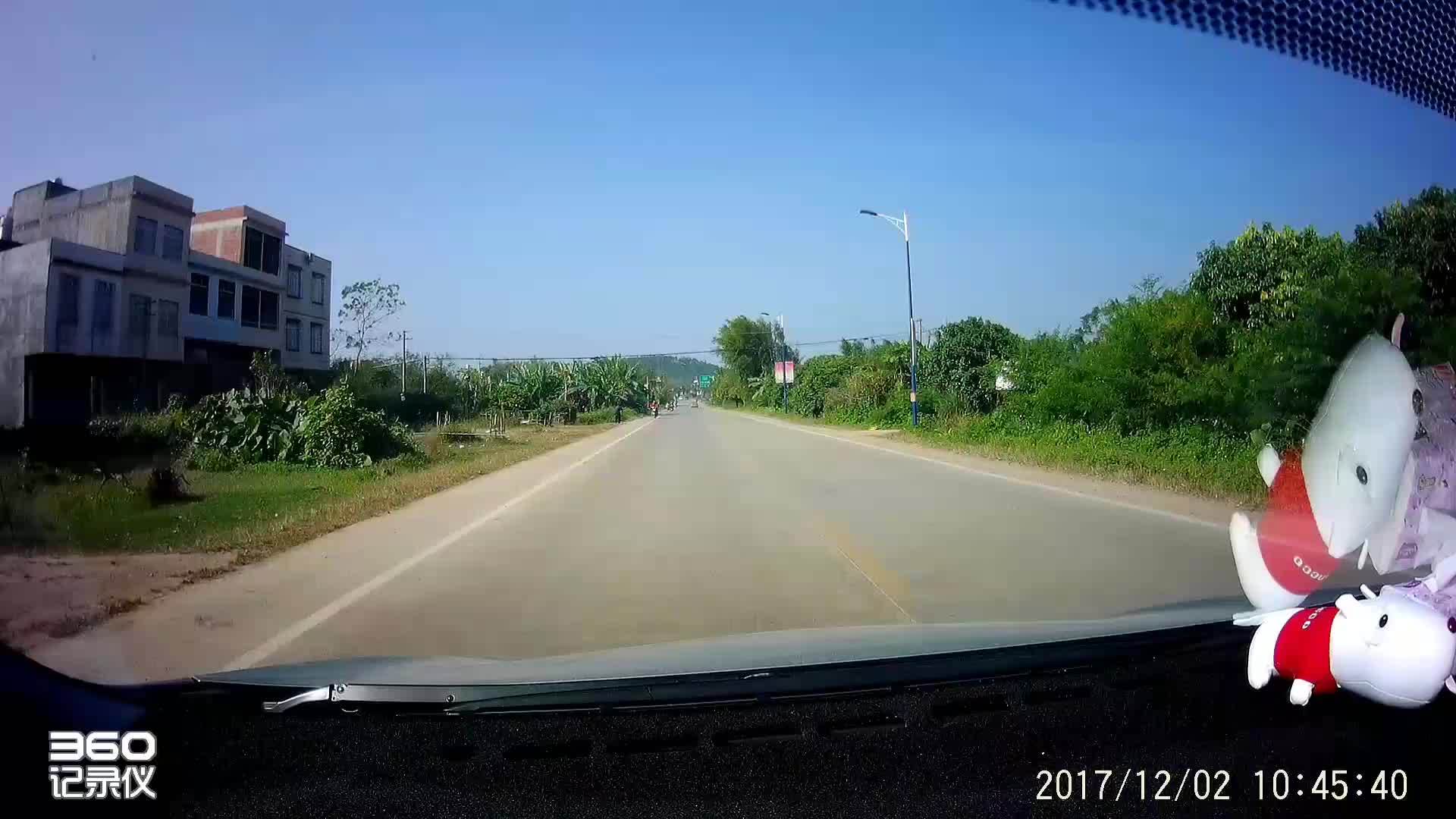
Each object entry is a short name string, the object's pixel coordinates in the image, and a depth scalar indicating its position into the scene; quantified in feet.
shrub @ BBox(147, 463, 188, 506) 30.81
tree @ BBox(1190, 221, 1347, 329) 31.50
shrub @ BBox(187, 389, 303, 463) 35.88
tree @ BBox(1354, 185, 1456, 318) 15.89
